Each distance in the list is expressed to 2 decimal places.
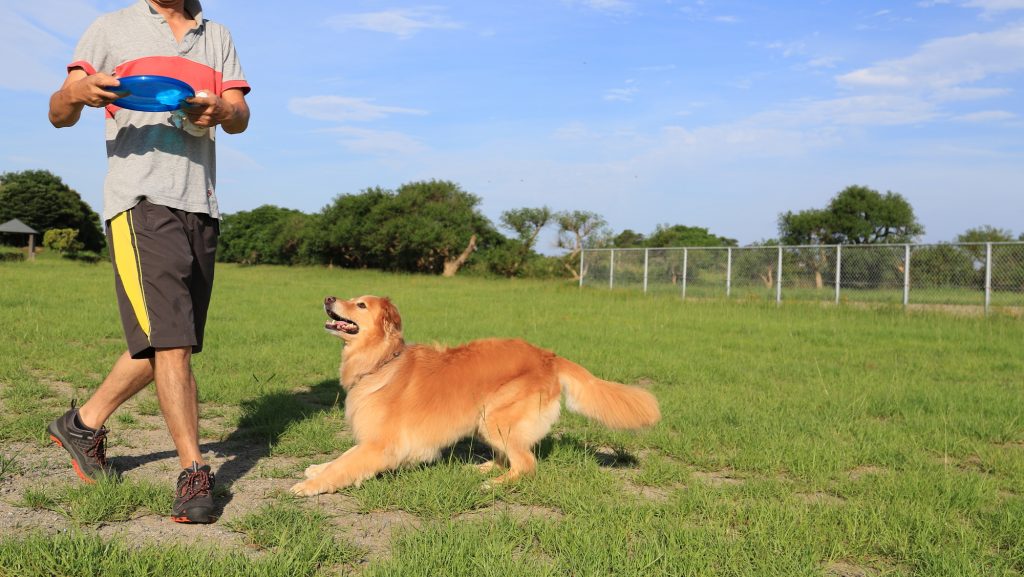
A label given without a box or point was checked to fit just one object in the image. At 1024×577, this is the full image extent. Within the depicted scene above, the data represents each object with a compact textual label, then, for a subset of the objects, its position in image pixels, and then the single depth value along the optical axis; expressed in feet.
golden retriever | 11.83
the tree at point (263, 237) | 145.89
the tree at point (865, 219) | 111.65
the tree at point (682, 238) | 148.97
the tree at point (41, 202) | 162.50
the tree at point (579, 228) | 114.11
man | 9.82
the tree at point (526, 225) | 113.50
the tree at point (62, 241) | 129.97
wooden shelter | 123.24
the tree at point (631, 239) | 147.33
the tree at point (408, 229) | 114.01
